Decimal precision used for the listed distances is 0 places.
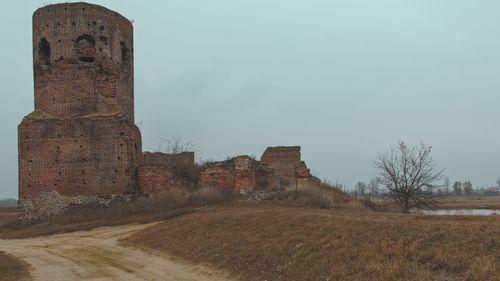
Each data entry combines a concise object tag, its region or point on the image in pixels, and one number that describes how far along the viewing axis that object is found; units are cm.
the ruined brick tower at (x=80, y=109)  2262
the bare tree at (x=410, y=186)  2211
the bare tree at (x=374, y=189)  2764
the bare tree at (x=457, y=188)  11118
